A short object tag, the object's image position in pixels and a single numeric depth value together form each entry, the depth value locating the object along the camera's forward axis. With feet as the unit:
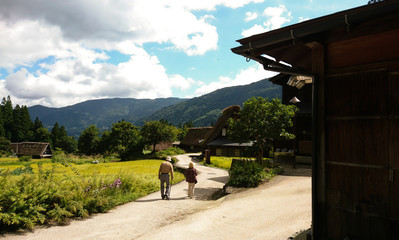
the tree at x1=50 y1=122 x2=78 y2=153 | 331.86
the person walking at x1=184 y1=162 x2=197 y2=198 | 41.14
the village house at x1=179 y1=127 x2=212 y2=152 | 187.06
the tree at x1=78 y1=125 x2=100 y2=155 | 249.75
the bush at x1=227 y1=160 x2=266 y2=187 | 43.04
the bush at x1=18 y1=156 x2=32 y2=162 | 144.29
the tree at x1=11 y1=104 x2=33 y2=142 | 318.86
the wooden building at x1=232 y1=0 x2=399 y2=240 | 13.51
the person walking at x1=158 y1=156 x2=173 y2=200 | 39.09
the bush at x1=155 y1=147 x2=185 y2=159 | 150.28
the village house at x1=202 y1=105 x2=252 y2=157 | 115.33
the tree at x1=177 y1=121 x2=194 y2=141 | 375.86
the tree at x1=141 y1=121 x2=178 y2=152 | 179.73
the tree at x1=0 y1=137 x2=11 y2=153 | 226.58
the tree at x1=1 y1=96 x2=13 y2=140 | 317.22
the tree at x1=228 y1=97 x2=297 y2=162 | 52.34
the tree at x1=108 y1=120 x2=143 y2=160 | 179.22
